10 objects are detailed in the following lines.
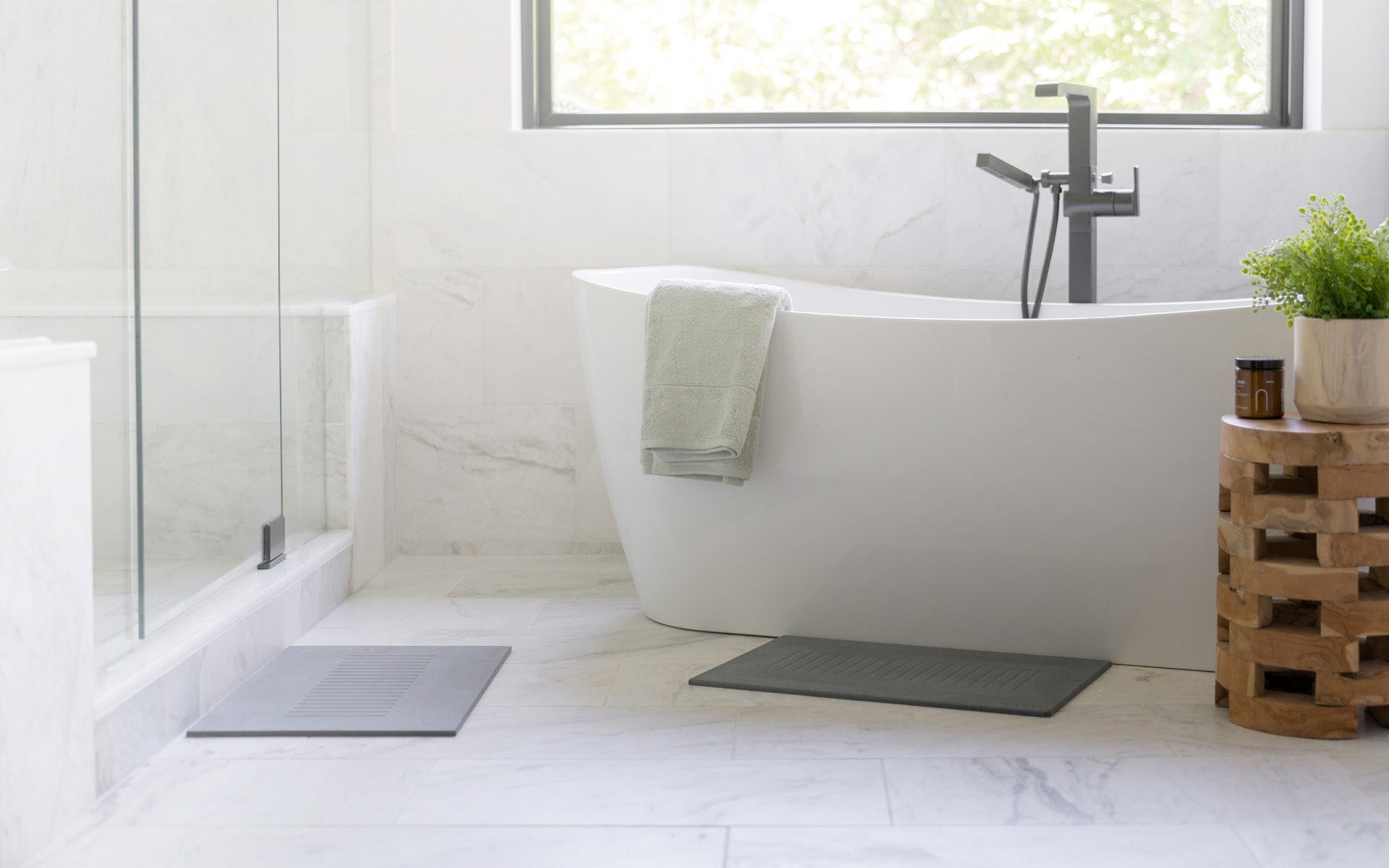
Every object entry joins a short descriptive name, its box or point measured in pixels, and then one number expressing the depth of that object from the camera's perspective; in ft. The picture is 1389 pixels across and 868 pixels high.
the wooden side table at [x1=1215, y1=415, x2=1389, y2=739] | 5.80
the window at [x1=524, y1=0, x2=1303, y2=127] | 10.63
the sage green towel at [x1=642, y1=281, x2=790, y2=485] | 7.19
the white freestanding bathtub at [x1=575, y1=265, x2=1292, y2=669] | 6.67
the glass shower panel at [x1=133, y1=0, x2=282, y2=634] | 6.16
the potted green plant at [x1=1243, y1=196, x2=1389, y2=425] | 5.86
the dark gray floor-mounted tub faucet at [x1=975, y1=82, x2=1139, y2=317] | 9.27
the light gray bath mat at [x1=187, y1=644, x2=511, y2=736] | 6.29
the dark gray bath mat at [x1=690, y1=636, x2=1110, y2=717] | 6.62
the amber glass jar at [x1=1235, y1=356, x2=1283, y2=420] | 6.03
